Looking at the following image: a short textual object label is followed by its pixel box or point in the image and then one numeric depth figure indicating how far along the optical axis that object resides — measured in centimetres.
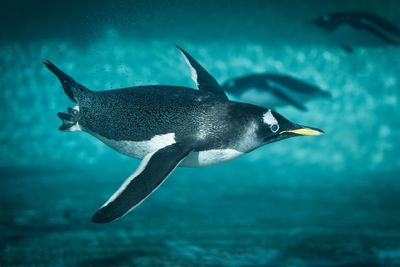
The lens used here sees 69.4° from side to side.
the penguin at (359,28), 362
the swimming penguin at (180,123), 153
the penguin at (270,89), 367
